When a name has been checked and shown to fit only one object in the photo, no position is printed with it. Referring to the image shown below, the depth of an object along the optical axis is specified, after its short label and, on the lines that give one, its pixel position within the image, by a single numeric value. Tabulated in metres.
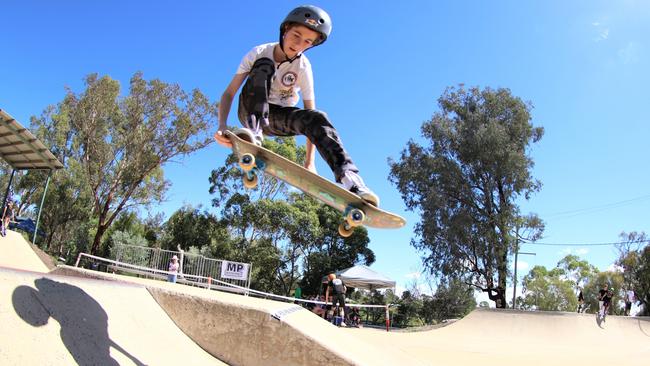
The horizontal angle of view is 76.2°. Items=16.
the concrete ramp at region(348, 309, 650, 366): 8.56
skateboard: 3.89
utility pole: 24.22
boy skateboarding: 3.96
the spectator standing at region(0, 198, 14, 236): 13.63
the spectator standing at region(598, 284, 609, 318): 16.11
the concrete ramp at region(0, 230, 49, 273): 11.09
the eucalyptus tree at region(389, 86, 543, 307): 24.77
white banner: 17.20
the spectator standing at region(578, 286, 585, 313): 19.31
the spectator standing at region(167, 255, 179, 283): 13.09
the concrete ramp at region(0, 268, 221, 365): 3.06
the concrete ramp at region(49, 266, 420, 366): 4.11
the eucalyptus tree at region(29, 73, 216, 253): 27.42
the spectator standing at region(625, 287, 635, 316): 20.02
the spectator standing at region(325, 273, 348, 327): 13.10
